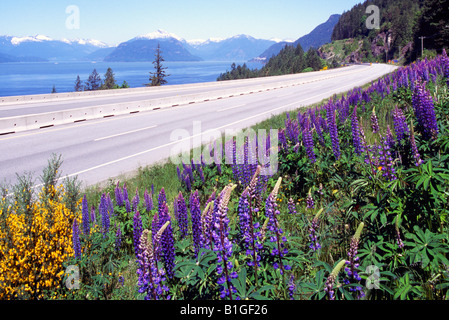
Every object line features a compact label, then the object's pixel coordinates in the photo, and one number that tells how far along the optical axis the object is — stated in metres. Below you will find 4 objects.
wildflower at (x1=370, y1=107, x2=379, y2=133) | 4.45
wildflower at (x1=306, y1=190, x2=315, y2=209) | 4.27
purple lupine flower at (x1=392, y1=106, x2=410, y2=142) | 4.33
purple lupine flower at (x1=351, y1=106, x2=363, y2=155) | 4.83
